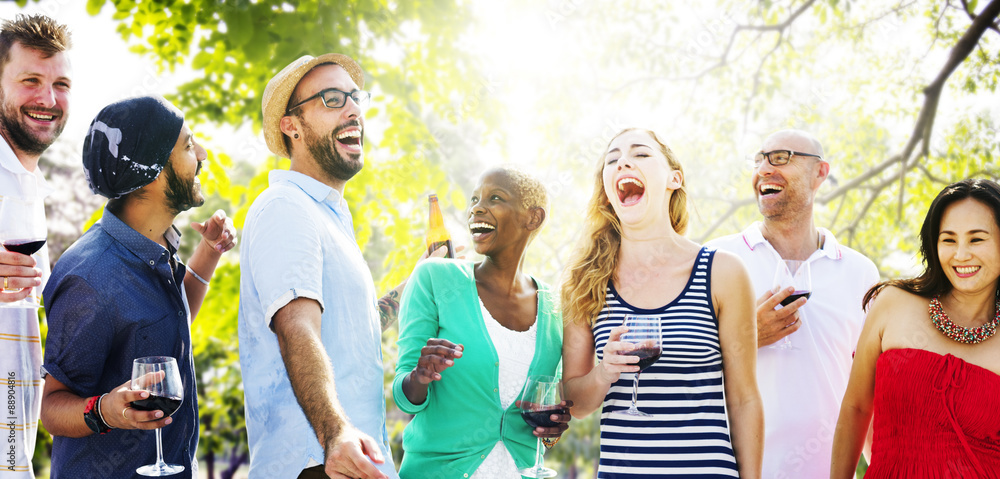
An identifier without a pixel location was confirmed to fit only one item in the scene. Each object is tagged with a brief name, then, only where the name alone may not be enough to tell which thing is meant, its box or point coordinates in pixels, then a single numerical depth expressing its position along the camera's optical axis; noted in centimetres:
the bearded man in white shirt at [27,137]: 266
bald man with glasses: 327
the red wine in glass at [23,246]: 250
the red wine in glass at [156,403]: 221
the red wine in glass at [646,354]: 252
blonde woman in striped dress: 264
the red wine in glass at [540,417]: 263
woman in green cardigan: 276
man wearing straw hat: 213
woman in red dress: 265
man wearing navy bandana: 229
